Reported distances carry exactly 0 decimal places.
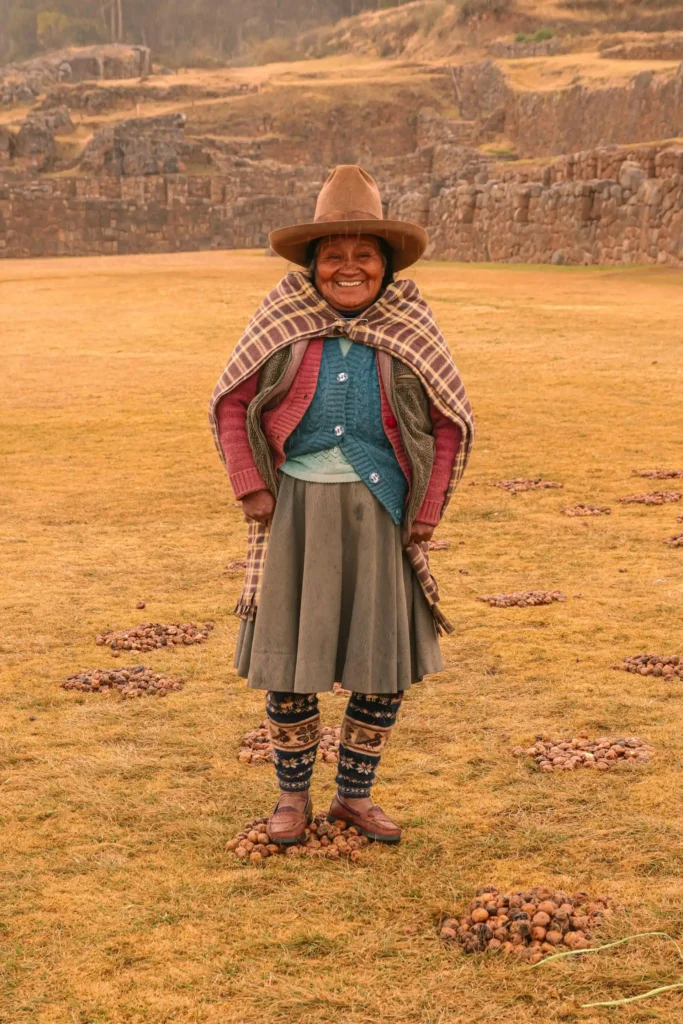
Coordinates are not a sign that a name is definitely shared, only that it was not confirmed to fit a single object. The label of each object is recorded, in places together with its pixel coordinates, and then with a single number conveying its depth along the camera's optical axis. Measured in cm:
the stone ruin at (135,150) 5291
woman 435
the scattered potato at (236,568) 847
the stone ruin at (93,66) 7968
